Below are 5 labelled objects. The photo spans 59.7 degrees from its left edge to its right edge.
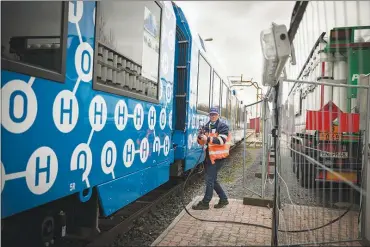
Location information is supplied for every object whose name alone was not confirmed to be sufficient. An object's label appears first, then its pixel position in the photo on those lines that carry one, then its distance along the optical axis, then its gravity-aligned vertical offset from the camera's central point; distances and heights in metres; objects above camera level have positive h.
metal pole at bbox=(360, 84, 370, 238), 3.39 -0.34
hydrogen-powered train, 2.06 +0.19
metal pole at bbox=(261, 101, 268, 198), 5.52 -0.25
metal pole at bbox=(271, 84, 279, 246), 3.19 -0.65
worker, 5.23 -0.31
